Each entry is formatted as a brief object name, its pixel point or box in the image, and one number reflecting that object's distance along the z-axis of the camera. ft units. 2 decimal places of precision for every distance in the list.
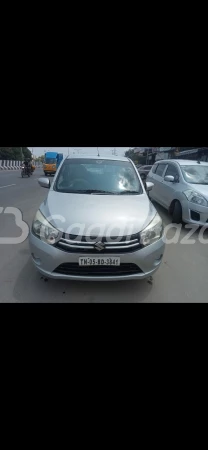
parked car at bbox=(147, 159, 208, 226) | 15.92
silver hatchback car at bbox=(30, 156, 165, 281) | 8.04
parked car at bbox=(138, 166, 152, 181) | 66.83
